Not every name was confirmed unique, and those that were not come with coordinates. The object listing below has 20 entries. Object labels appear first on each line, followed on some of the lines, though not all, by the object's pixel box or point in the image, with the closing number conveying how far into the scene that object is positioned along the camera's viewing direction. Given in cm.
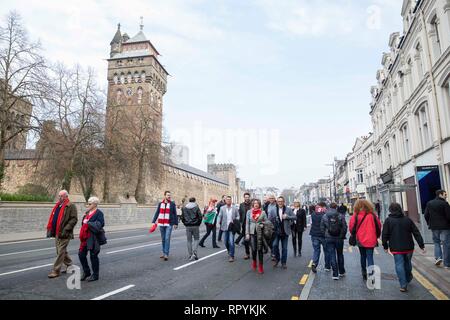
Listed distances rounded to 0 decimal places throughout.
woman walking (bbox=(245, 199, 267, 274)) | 737
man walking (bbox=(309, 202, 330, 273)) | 752
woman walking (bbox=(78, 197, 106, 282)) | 645
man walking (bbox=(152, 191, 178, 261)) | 902
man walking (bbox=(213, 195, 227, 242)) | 1349
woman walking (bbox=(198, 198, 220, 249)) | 1212
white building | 1421
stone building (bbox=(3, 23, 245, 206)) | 3456
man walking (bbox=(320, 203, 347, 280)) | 691
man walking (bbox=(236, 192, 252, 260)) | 1019
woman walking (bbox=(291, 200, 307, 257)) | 1040
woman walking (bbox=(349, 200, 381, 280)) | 642
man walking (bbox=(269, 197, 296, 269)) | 817
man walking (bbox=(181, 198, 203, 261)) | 908
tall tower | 5833
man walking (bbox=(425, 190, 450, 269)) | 748
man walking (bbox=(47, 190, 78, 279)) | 686
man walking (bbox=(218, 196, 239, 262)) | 927
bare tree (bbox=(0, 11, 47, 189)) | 2061
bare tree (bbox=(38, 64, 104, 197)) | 2597
